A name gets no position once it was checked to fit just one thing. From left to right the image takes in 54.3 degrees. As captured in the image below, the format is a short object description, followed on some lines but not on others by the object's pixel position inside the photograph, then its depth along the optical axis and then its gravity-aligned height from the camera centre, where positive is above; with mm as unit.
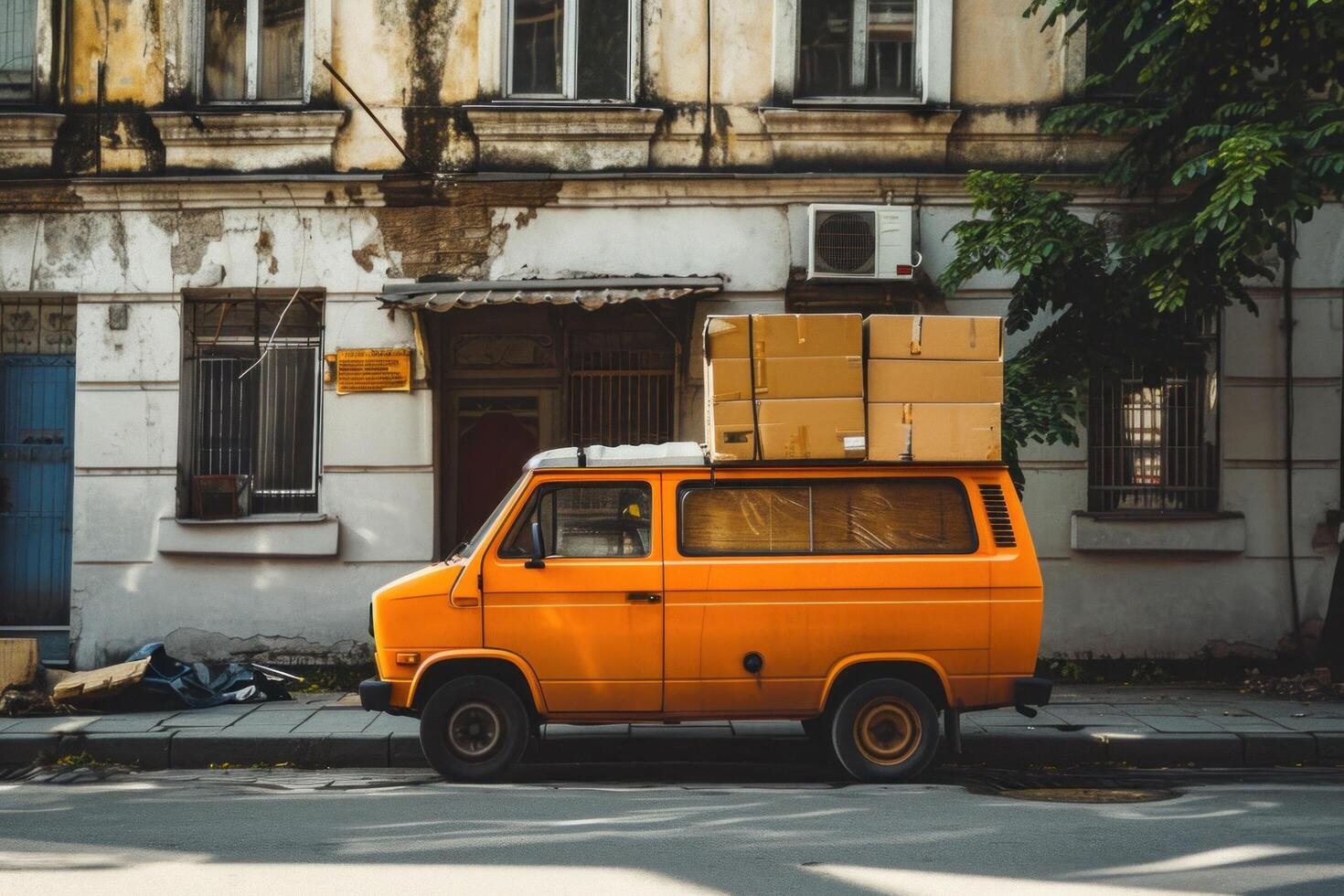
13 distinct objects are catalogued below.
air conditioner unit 10844 +1868
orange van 7258 -787
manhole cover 6812 -1716
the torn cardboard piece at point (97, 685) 9297 -1599
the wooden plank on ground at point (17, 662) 9680 -1507
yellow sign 11094 +791
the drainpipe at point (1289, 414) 10898 +509
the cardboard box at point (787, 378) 7379 +516
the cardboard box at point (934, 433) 7332 +210
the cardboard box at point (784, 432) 7340 +206
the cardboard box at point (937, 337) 7426 +755
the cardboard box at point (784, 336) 7402 +752
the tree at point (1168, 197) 8812 +2014
